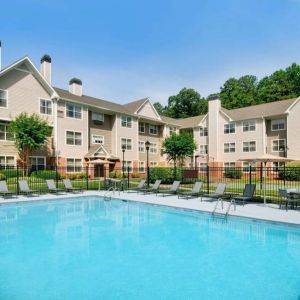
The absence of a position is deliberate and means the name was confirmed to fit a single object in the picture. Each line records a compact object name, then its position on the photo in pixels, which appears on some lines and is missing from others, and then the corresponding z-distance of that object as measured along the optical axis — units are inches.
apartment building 1082.1
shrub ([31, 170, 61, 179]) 1014.4
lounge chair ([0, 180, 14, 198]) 681.2
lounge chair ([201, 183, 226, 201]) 610.5
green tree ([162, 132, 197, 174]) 1395.2
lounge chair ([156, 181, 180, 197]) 741.1
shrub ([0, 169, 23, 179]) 974.4
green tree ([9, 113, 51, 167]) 989.8
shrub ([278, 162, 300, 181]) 1156.7
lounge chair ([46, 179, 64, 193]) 770.4
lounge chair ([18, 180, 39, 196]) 712.8
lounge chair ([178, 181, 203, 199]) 679.7
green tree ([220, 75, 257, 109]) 2450.2
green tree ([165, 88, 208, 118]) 2829.7
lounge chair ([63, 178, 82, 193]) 786.4
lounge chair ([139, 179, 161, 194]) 779.7
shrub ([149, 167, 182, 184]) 1058.7
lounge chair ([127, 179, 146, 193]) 824.8
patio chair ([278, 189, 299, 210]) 503.3
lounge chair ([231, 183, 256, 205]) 568.8
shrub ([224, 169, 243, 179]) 1350.6
